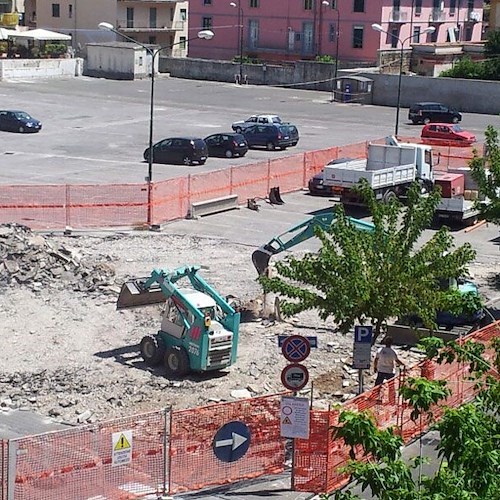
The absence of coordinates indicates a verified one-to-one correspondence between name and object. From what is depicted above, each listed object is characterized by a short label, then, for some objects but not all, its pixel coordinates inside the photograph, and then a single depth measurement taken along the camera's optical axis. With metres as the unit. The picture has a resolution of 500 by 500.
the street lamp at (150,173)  35.41
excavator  24.81
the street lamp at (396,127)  53.86
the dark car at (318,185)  41.46
